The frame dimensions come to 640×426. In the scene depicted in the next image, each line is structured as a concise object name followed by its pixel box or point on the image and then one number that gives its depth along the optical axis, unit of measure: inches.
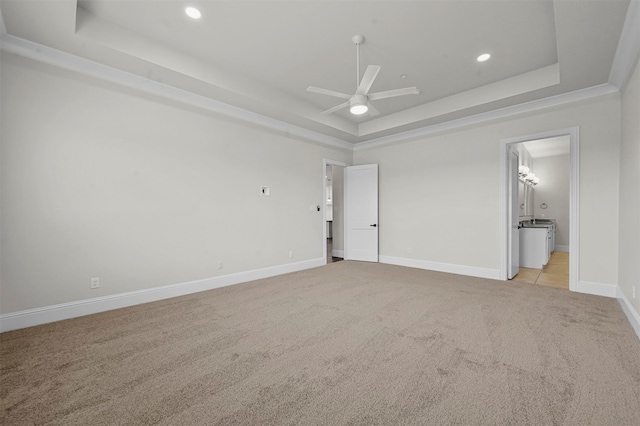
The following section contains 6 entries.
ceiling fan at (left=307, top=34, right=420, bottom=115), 111.3
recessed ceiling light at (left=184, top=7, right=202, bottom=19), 101.2
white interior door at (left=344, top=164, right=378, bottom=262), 241.8
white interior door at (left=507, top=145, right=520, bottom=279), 179.6
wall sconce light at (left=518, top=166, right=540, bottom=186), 258.5
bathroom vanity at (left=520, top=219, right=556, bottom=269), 217.3
